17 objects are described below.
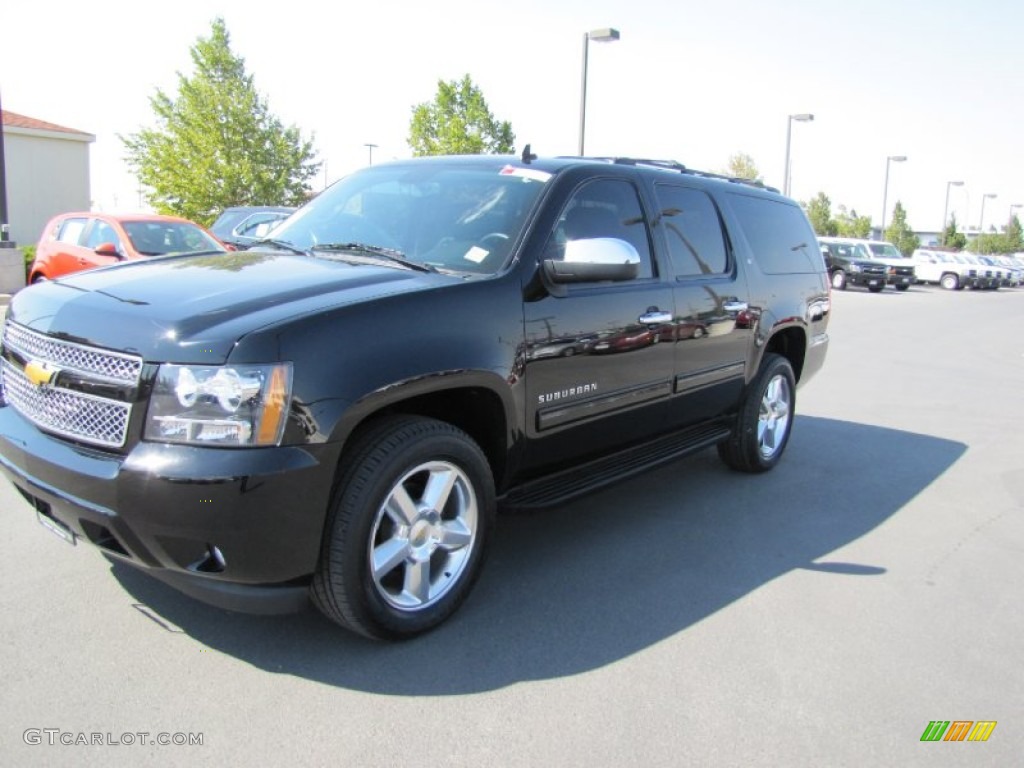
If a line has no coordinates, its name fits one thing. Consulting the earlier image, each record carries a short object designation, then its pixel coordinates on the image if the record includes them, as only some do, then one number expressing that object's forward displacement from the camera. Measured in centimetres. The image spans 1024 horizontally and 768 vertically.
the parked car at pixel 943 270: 3806
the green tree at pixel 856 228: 6869
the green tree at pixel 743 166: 5872
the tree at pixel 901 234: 6378
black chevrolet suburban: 260
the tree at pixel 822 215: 6471
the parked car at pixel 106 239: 1150
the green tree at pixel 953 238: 6894
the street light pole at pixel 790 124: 2948
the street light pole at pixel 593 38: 1725
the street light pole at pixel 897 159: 4372
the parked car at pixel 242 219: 1418
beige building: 3103
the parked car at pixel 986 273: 3869
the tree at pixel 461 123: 3688
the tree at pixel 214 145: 3253
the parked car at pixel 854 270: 3072
